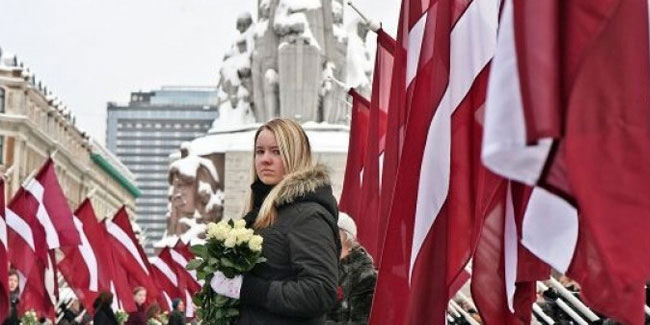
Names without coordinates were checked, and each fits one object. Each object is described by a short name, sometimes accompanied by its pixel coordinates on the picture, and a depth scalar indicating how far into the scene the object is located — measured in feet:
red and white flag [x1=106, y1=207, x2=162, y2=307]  68.69
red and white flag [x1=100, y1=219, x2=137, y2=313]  61.26
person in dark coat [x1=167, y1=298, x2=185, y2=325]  55.16
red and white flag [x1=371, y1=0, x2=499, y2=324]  19.07
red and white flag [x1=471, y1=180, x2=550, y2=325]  16.84
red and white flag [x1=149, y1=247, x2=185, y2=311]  84.33
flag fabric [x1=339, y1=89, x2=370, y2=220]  44.83
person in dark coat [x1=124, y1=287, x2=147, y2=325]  46.47
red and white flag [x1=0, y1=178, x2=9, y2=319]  35.19
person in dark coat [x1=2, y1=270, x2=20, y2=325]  40.83
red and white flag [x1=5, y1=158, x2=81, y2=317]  50.90
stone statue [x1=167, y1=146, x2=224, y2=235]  97.50
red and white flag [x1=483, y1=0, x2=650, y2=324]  11.50
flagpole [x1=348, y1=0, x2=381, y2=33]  34.57
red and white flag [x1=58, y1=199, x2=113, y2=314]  59.93
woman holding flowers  16.31
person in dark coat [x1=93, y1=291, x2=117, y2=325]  45.29
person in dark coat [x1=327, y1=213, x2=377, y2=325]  24.30
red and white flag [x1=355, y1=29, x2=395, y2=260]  36.76
